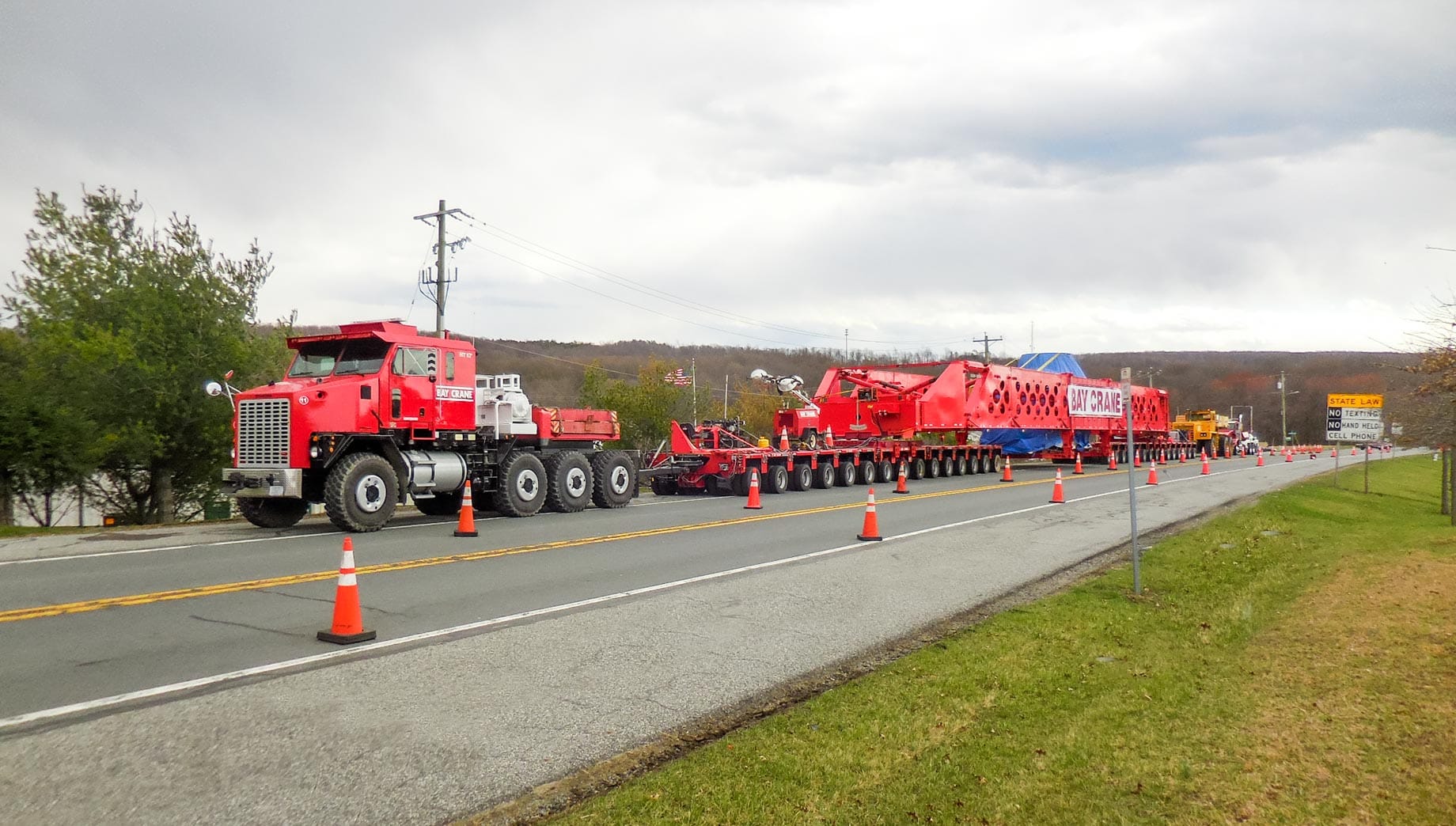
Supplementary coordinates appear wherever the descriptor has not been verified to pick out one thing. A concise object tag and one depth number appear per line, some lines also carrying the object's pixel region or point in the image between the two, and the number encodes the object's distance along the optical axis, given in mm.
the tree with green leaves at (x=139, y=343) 20312
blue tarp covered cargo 37719
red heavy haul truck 14445
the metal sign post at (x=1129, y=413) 10205
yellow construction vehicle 56875
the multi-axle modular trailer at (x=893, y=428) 24766
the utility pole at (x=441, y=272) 33375
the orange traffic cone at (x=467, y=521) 14008
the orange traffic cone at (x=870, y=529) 14078
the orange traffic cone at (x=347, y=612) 7312
